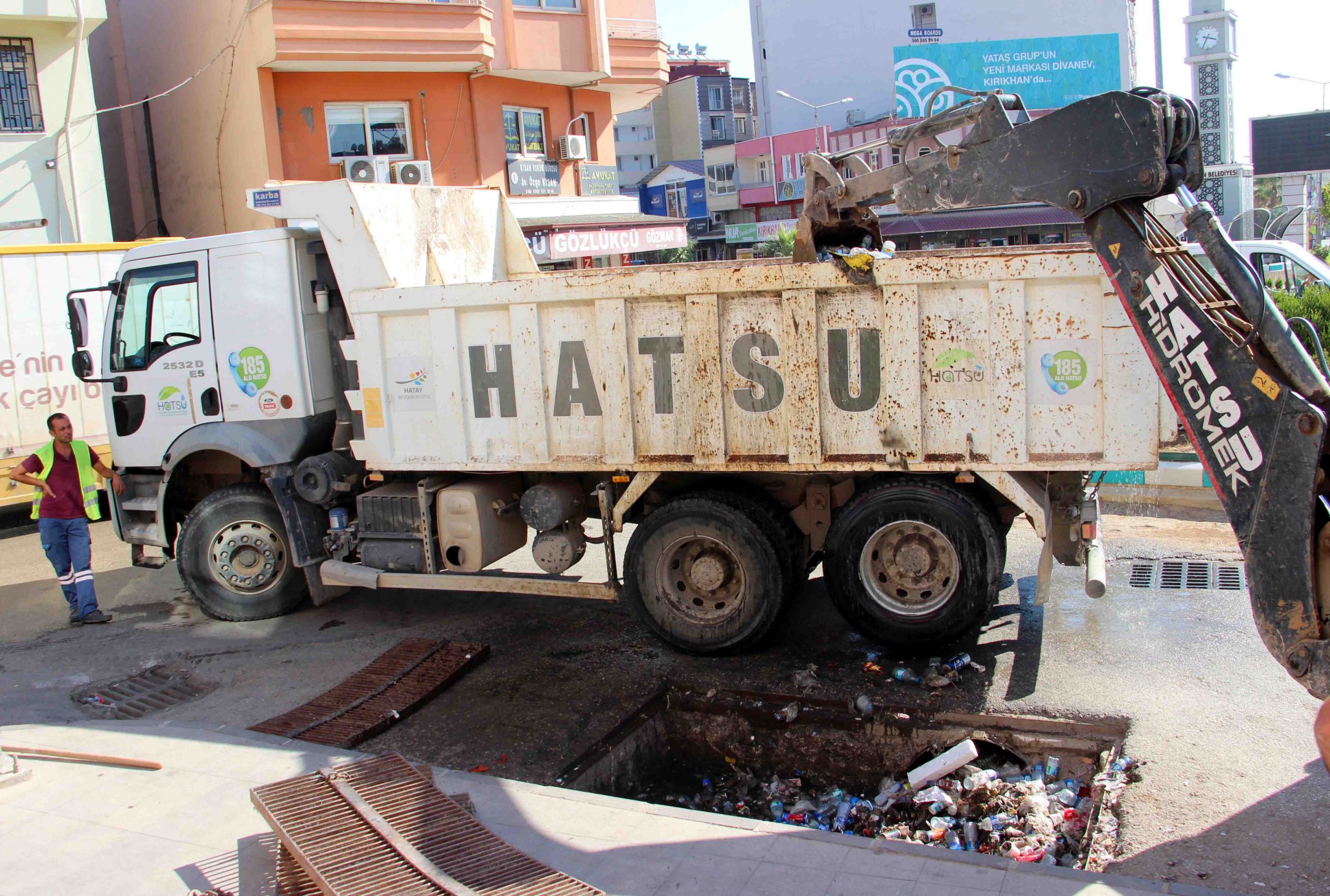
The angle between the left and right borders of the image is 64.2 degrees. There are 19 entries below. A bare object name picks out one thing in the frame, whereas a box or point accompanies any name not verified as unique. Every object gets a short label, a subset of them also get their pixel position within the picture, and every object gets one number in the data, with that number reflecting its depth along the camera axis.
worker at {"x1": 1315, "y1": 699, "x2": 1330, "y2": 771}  2.46
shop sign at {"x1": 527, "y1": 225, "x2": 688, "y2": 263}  19.92
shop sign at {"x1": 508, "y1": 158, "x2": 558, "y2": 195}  20.78
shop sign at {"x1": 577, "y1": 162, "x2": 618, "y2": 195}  22.33
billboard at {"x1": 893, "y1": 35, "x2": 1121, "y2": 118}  47.16
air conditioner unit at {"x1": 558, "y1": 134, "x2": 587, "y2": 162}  21.52
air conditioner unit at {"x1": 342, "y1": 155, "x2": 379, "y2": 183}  17.89
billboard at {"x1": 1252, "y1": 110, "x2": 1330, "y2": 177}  47.84
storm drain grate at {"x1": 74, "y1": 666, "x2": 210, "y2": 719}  6.46
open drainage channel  4.62
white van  10.53
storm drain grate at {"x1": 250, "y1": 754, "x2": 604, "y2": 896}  3.93
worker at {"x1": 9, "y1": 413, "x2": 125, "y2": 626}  8.09
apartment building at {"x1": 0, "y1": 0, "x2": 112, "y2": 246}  16.03
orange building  18.05
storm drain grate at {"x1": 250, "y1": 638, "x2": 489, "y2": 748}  5.81
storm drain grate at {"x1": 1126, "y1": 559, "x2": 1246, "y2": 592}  7.23
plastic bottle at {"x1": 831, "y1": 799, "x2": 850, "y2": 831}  4.91
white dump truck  5.50
